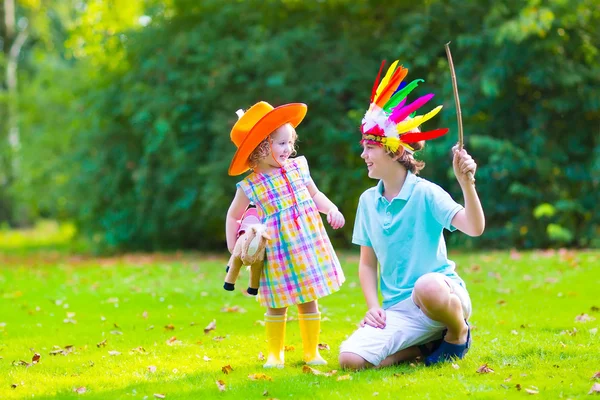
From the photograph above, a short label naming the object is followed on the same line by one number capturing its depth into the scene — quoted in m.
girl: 4.71
